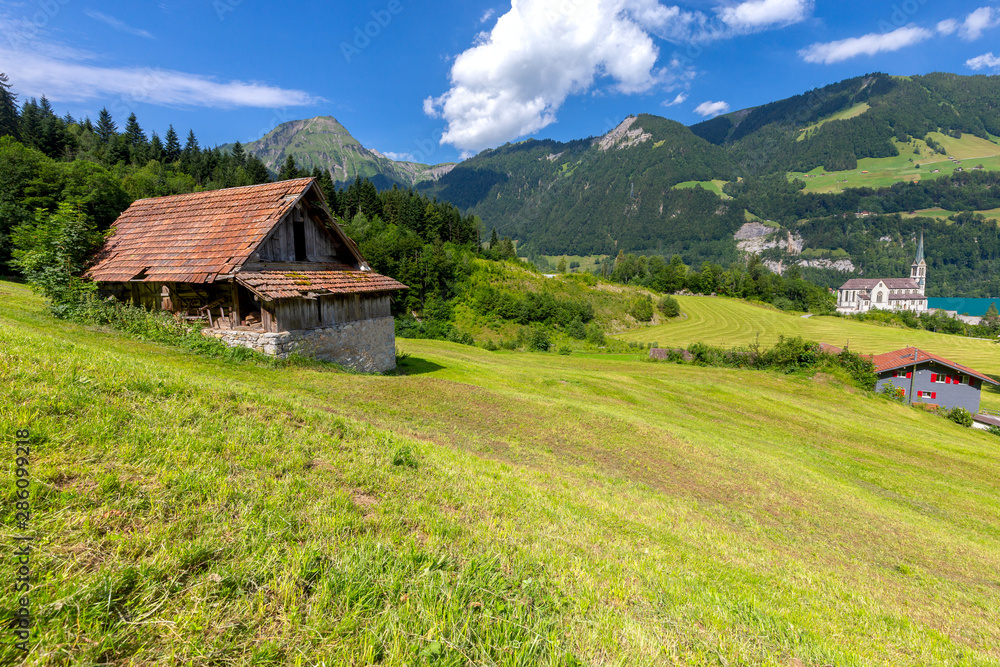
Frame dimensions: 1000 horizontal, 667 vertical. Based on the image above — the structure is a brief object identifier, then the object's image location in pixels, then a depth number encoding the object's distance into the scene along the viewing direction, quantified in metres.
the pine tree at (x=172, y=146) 89.50
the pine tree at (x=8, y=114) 66.88
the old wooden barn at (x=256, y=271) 16.23
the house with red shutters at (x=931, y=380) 44.66
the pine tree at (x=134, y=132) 88.81
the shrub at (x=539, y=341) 60.97
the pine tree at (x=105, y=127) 93.81
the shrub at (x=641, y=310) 89.94
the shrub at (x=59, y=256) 16.83
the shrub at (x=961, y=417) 37.97
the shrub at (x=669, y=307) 95.69
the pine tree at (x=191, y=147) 85.07
